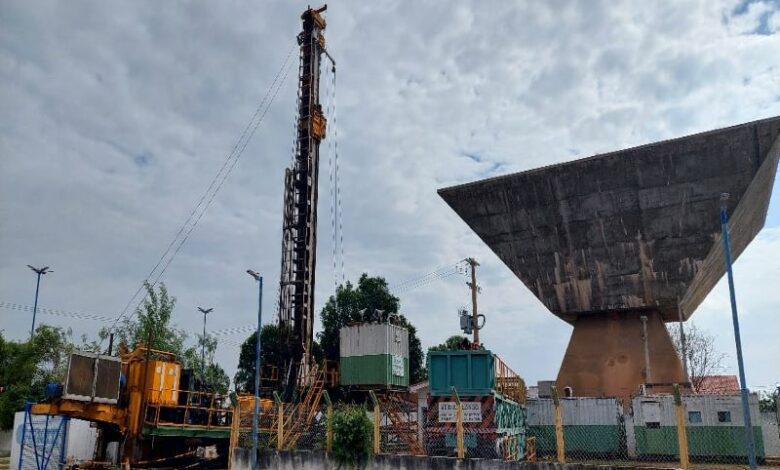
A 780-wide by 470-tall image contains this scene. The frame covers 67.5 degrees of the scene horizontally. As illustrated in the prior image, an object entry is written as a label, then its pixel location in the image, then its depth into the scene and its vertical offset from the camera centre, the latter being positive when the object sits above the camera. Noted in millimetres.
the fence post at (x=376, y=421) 17125 -1116
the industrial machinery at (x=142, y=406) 19703 -894
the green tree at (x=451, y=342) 60619 +4268
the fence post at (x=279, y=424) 18344 -1333
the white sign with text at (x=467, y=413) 17875 -889
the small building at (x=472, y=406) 17453 -715
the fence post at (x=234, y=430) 18984 -1553
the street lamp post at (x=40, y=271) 54375 +9842
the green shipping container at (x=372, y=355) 31547 +1414
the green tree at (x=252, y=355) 57656 +2538
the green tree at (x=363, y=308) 57750 +7151
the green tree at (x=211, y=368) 49150 +1173
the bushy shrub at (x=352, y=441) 17094 -1685
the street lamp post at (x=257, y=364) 18375 +562
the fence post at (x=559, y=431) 15109 -1244
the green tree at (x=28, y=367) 37188 +840
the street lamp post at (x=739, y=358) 11602 +512
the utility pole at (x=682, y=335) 29308 +2990
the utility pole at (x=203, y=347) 48344 +2899
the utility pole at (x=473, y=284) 39906 +6686
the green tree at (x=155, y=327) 41812 +3805
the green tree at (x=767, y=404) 28750 -989
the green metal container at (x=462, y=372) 18750 +327
